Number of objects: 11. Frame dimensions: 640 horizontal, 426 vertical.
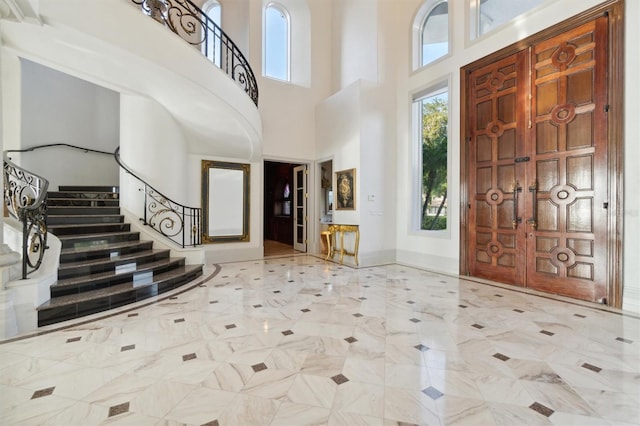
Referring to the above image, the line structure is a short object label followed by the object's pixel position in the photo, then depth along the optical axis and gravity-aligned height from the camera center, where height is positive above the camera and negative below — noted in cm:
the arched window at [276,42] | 788 +466
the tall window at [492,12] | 479 +344
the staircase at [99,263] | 337 -77
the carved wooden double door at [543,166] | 382 +67
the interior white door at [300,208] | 816 +9
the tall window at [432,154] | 599 +121
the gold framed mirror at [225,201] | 677 +23
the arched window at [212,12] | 755 +519
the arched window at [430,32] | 602 +385
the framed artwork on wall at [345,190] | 646 +48
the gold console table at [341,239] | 629 -65
